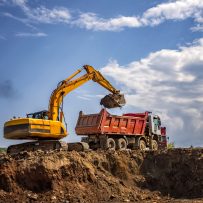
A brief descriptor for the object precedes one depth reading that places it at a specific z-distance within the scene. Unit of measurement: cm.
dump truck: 2703
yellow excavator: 2352
